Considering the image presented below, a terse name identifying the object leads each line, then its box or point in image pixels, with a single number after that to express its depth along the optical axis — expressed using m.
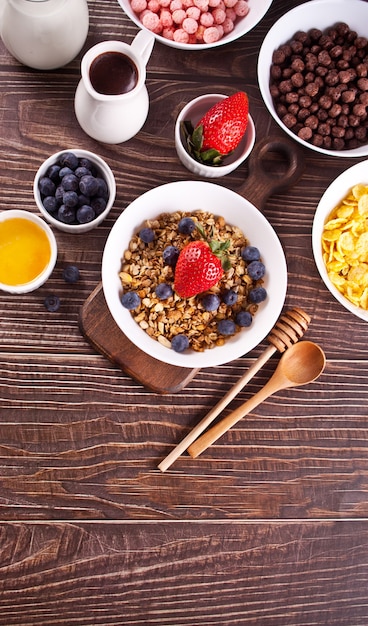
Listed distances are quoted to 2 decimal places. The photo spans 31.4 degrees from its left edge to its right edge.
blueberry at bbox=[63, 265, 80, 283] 1.19
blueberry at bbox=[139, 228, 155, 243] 1.16
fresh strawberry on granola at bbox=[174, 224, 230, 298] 1.07
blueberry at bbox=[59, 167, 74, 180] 1.15
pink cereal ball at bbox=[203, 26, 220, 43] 1.23
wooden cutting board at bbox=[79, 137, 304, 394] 1.19
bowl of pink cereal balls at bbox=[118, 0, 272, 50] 1.22
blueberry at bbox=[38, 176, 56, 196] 1.15
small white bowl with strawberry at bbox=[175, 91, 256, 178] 1.16
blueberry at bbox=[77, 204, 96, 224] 1.14
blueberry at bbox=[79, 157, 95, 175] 1.18
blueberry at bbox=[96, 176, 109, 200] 1.17
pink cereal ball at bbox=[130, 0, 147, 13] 1.22
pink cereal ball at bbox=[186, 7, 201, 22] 1.22
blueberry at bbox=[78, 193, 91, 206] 1.15
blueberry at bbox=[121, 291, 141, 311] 1.13
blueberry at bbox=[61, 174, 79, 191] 1.14
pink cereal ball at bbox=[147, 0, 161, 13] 1.23
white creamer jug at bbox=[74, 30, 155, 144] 1.12
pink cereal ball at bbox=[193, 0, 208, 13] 1.23
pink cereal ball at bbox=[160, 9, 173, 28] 1.23
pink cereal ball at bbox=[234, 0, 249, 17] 1.25
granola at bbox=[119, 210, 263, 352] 1.16
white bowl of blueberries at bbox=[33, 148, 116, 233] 1.15
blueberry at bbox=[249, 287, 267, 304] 1.16
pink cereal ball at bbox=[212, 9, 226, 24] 1.24
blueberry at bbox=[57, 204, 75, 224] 1.15
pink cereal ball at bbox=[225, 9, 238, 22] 1.26
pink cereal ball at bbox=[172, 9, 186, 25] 1.22
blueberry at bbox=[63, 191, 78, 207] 1.13
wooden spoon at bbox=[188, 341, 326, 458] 1.21
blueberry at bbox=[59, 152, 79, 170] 1.16
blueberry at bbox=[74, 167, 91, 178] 1.16
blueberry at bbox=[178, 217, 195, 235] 1.16
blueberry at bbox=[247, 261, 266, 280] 1.17
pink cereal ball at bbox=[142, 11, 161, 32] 1.22
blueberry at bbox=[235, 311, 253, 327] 1.15
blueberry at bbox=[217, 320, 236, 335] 1.14
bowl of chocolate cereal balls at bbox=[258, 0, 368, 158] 1.24
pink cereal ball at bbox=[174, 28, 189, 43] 1.22
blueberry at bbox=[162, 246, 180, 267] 1.14
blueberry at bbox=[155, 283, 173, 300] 1.13
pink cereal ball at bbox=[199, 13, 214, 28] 1.23
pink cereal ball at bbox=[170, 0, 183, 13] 1.23
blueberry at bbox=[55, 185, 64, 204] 1.15
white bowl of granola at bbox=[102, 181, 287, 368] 1.14
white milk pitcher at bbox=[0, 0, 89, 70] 1.09
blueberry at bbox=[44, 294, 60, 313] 1.19
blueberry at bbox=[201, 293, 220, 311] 1.13
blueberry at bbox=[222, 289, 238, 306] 1.14
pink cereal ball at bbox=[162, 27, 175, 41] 1.23
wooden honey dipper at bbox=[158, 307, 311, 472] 1.20
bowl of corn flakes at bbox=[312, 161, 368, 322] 1.22
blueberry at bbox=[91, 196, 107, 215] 1.17
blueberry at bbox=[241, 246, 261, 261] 1.19
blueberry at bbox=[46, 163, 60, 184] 1.16
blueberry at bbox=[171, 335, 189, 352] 1.13
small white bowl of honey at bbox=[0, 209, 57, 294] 1.16
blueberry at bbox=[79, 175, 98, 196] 1.14
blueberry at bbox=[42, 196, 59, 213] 1.15
